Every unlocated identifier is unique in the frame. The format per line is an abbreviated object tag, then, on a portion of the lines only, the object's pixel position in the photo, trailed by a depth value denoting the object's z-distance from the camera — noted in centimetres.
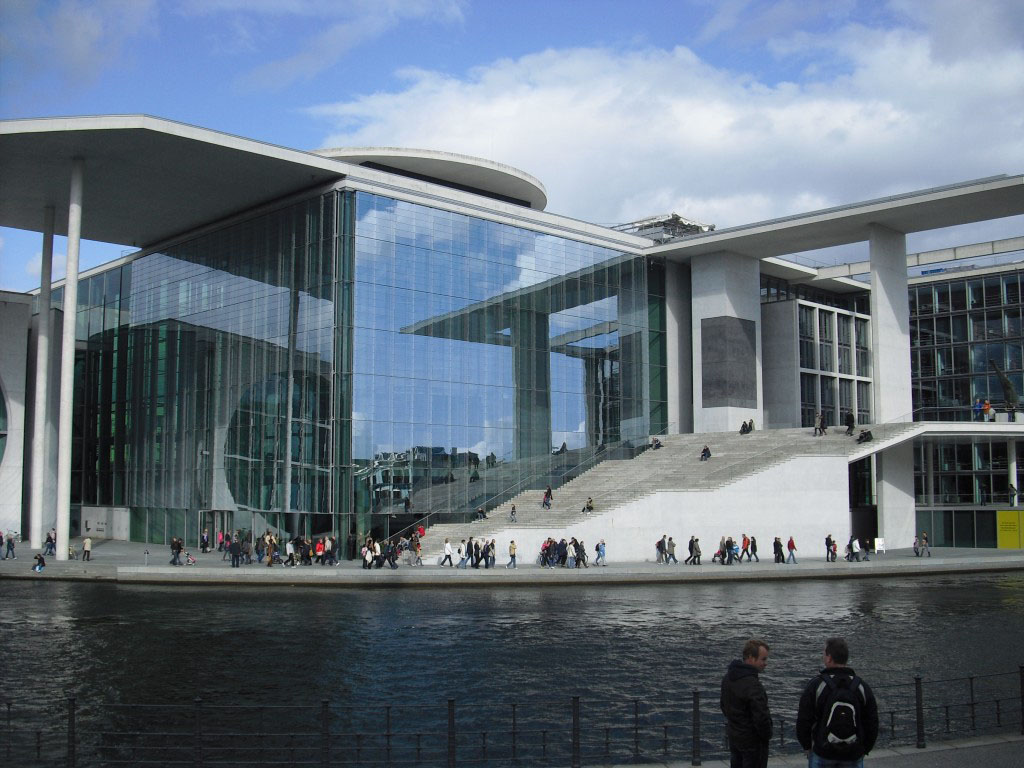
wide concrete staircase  4409
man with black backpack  727
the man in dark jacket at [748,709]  790
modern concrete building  4488
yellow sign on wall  5362
